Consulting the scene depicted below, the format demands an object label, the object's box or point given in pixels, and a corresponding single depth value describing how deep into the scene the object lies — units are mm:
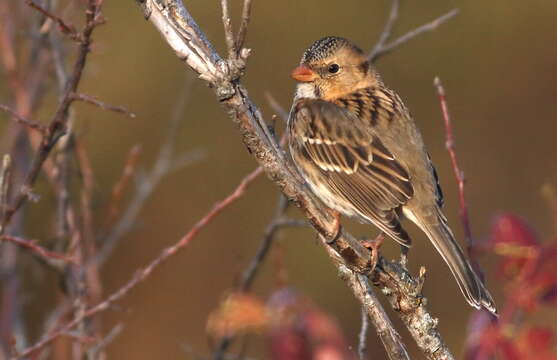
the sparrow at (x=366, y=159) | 7867
